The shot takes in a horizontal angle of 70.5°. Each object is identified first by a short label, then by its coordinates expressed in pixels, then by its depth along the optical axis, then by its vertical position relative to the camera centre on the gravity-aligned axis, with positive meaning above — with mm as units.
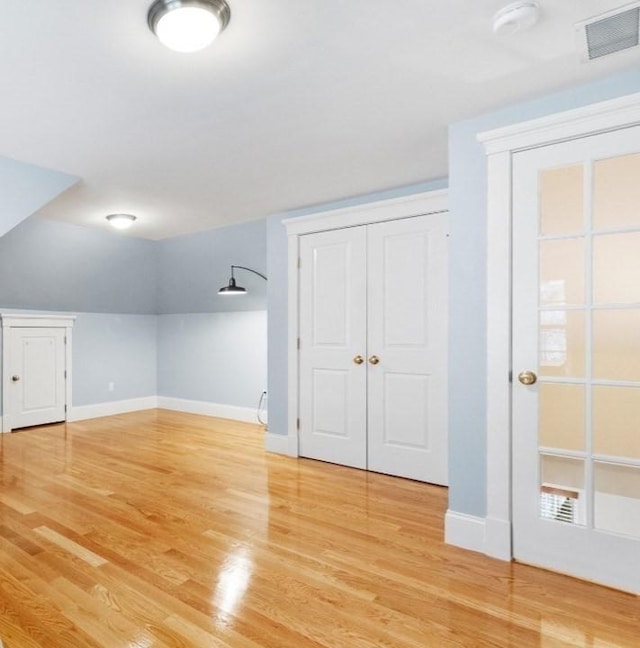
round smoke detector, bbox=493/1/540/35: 1629 +1131
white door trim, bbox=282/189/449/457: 3543 +875
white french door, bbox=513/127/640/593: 2094 -167
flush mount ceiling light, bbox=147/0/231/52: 1586 +1089
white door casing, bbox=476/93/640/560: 2342 -11
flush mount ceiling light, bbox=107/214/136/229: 4480 +1019
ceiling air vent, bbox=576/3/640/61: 1675 +1140
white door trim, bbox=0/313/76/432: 5180 -132
